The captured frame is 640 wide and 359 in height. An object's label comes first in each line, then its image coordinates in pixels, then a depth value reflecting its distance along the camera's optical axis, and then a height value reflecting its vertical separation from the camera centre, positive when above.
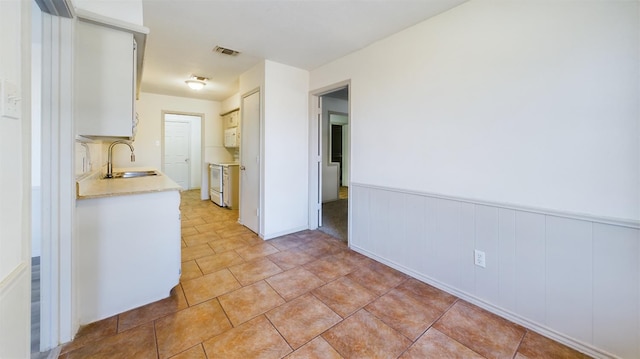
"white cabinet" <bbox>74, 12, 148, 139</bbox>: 1.66 +0.72
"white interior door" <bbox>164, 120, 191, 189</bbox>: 7.10 +0.86
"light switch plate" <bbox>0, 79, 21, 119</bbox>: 0.76 +0.26
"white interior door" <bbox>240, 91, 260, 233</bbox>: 3.57 +0.26
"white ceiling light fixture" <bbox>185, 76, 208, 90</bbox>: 4.20 +1.68
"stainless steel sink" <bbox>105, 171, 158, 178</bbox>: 3.54 +0.10
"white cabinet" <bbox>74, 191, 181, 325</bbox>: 1.71 -0.52
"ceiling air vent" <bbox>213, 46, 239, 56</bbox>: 2.98 +1.57
